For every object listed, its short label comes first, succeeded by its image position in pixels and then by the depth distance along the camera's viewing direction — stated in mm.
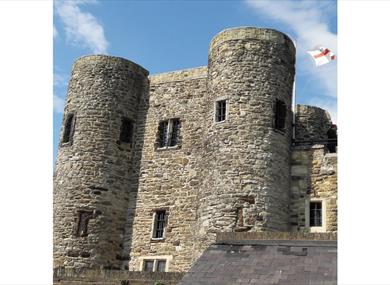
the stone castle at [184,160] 16219
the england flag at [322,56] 17769
